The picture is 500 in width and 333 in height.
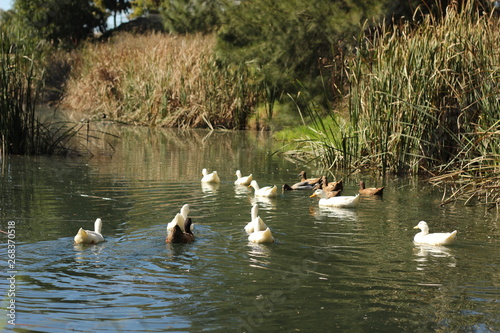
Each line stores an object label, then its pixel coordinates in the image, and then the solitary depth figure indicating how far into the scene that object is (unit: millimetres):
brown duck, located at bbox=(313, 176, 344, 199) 10625
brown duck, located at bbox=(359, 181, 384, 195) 10734
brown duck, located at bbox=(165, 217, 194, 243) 7348
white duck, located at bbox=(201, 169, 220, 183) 11930
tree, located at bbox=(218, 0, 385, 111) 22141
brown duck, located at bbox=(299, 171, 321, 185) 11545
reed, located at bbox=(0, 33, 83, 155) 13211
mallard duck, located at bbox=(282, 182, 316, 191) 11570
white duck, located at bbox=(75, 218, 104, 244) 7148
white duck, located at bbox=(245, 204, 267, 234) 7609
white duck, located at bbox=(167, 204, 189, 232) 7711
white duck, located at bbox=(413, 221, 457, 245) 7551
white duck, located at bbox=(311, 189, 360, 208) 9836
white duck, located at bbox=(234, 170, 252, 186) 11875
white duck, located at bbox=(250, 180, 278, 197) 10750
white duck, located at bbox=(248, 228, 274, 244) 7344
